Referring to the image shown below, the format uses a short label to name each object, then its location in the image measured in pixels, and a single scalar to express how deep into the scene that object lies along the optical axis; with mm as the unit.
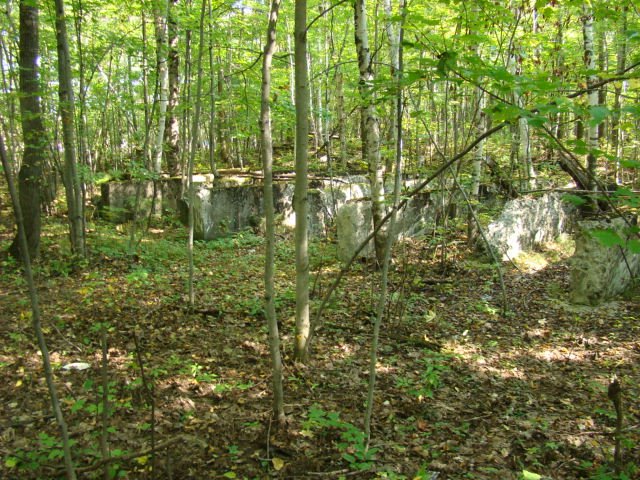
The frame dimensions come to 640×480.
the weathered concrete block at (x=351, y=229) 8523
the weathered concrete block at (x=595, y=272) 6211
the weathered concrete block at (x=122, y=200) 10961
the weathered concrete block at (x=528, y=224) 8508
